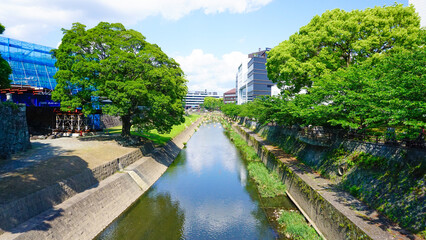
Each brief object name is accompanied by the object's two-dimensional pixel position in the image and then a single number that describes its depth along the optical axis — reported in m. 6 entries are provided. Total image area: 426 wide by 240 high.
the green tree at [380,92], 9.69
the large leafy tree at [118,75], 22.78
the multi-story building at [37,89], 31.55
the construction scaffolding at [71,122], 31.17
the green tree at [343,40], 19.97
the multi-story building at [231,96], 194.25
